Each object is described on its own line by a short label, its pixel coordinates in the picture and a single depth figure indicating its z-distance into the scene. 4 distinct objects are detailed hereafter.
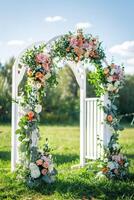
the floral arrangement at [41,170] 6.80
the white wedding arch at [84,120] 7.79
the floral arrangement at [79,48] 7.53
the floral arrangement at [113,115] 7.51
